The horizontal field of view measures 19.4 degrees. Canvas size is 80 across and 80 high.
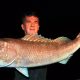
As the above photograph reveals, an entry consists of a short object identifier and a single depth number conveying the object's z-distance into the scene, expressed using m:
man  2.81
